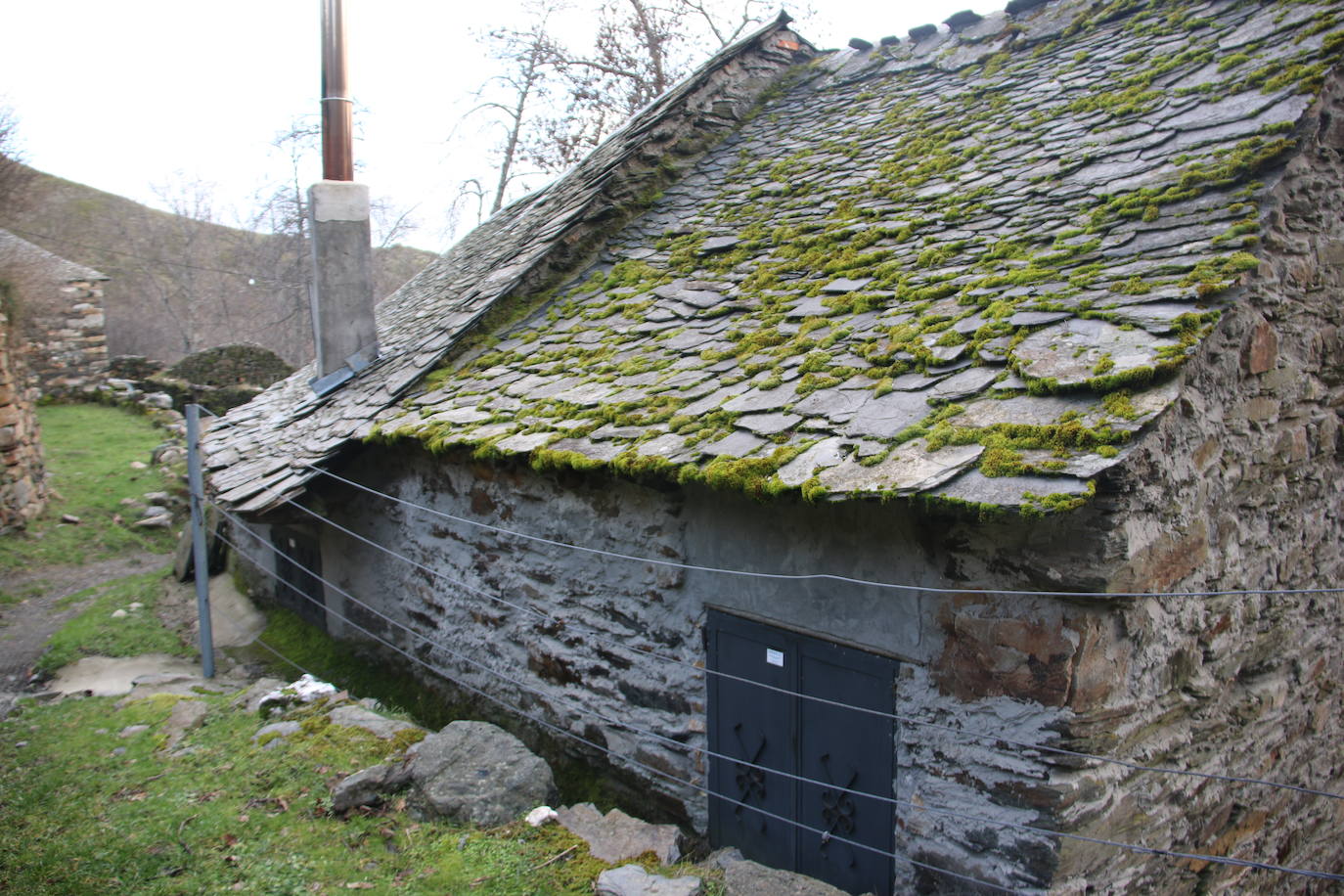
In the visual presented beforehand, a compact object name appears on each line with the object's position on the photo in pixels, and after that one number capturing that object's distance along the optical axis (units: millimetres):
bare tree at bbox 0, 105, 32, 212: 13612
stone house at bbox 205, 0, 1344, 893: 3160
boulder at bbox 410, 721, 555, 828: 4051
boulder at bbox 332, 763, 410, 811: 4180
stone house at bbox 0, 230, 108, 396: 17859
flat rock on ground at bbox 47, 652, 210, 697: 7035
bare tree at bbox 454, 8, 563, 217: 19391
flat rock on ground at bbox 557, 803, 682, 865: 3768
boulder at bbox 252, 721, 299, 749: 5020
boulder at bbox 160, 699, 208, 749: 5254
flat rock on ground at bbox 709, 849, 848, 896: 3361
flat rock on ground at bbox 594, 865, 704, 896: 3340
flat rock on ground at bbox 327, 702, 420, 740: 5016
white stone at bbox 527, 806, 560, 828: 3965
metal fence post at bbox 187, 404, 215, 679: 7145
